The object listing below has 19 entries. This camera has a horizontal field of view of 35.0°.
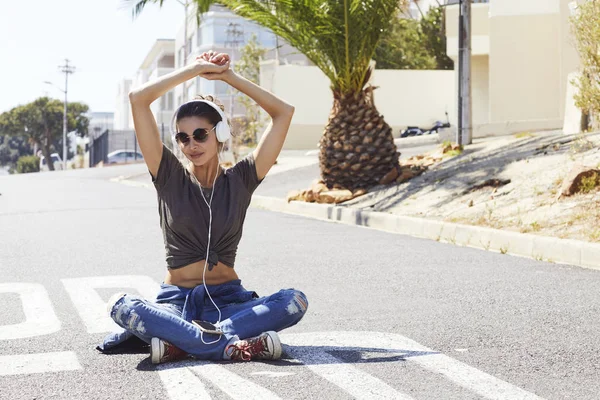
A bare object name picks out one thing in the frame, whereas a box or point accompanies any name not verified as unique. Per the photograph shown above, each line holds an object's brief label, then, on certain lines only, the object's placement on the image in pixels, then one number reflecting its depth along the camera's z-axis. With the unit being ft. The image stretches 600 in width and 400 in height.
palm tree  52.08
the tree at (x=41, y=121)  291.79
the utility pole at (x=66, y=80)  245.45
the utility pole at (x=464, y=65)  59.21
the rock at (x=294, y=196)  56.27
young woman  15.42
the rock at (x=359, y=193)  52.01
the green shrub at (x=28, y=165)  309.22
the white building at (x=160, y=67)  258.49
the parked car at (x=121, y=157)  204.68
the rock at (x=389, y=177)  52.60
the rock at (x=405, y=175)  52.18
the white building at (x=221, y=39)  203.82
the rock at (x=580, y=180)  36.24
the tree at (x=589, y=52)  34.83
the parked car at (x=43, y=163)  344.37
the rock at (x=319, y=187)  54.29
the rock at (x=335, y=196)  51.90
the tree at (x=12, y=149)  426.10
